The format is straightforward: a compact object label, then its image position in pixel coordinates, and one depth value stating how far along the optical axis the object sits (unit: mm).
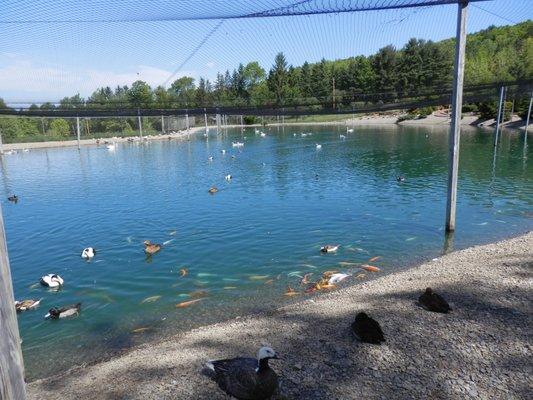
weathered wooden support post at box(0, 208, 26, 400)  2766
